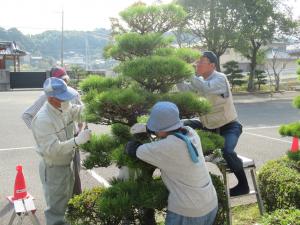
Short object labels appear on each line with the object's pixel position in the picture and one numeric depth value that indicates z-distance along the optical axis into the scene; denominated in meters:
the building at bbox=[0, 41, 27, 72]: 31.56
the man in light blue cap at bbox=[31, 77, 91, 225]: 3.42
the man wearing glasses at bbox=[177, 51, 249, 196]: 3.76
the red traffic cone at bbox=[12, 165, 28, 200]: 4.06
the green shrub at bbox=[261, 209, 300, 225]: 3.03
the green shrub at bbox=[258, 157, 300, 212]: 4.22
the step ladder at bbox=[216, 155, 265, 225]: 3.91
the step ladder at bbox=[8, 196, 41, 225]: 3.61
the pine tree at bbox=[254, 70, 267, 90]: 26.84
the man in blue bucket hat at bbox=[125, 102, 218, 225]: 2.78
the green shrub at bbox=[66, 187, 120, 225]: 3.49
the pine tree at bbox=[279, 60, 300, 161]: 4.86
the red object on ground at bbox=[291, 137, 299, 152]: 6.09
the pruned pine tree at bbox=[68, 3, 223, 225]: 3.13
